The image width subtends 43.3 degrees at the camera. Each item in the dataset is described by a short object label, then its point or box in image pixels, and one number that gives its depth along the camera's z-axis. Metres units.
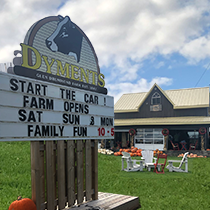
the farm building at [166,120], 24.16
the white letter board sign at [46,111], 4.59
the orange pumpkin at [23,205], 4.77
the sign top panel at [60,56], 5.23
